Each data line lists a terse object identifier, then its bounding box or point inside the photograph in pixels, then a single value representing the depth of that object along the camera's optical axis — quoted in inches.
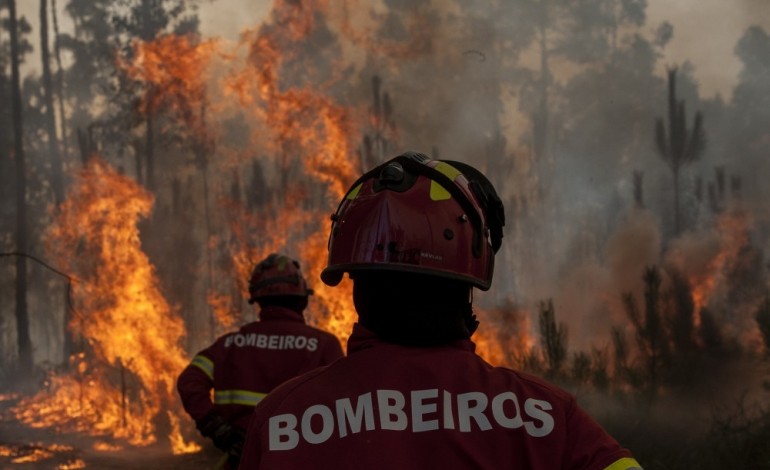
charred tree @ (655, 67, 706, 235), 435.8
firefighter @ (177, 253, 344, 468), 171.6
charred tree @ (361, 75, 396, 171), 550.9
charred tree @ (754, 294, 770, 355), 309.7
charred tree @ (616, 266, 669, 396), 359.9
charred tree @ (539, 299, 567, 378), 407.8
